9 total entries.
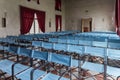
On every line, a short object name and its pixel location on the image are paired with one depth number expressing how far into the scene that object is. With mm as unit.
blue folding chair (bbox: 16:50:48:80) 1418
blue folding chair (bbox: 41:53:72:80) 1417
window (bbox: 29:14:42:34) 6648
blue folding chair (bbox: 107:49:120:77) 1526
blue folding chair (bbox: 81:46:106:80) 1567
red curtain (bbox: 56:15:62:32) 8677
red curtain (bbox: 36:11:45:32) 6837
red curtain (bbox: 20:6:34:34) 5774
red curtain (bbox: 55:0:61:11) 8484
